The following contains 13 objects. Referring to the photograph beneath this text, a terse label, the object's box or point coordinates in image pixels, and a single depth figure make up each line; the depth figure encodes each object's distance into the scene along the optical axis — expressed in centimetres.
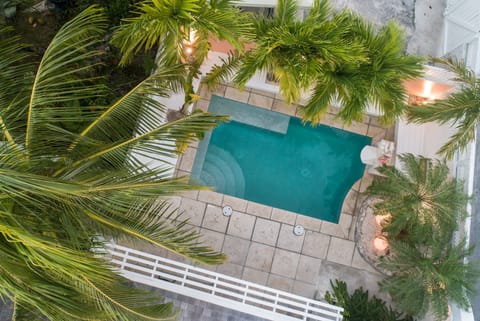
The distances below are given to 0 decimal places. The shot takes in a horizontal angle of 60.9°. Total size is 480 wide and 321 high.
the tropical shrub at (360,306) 689
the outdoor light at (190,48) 695
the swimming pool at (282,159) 826
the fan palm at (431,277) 610
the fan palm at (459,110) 582
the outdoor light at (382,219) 742
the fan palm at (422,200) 639
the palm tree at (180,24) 462
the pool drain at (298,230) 781
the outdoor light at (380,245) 758
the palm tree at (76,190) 335
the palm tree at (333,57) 509
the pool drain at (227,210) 781
